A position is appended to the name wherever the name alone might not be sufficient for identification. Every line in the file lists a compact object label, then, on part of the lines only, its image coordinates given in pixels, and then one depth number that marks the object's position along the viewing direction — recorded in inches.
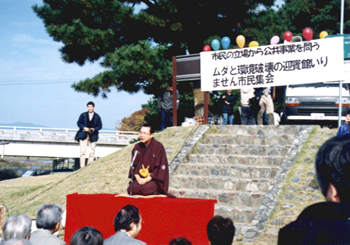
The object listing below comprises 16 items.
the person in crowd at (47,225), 149.9
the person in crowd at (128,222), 153.6
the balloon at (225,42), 494.6
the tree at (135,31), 645.3
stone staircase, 331.3
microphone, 272.8
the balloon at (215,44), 486.0
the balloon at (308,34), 450.6
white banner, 414.9
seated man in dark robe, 264.2
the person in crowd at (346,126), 347.3
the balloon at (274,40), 480.0
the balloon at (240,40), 504.4
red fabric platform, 238.4
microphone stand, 272.5
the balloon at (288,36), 463.8
